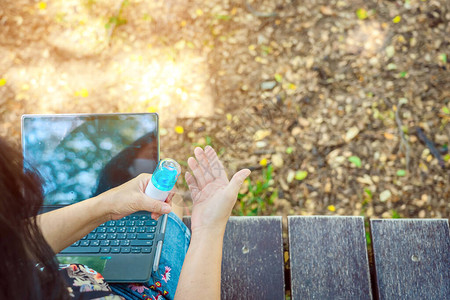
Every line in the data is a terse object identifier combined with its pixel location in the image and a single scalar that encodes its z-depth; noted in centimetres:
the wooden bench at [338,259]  143
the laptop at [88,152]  161
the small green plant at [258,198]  230
